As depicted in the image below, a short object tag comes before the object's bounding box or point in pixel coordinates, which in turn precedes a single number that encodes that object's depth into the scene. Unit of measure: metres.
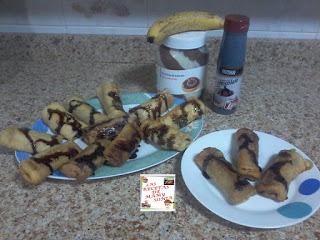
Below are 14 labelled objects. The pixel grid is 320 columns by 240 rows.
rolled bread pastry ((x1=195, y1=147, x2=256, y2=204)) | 0.54
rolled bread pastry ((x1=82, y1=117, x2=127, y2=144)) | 0.66
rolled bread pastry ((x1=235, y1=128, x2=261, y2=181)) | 0.58
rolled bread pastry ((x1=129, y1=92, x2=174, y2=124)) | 0.72
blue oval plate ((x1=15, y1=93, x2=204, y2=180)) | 0.60
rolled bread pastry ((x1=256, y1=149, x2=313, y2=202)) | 0.54
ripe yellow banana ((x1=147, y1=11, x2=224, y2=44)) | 0.71
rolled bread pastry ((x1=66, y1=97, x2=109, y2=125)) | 0.71
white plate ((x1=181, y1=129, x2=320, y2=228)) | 0.51
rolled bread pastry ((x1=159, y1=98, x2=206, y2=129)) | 0.71
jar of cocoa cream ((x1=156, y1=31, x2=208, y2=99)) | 0.71
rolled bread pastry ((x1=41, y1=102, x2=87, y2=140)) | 0.69
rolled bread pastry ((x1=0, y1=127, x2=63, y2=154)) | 0.64
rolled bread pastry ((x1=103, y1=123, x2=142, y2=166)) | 0.61
